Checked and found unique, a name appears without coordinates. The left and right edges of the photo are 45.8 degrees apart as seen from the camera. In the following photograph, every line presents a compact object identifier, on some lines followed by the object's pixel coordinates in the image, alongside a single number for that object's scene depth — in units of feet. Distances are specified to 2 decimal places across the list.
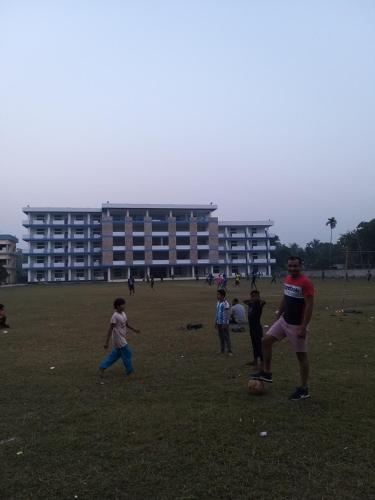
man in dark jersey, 20.38
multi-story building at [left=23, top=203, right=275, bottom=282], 281.74
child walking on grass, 26.50
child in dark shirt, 28.32
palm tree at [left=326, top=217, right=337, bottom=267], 323.37
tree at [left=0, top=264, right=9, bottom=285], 226.13
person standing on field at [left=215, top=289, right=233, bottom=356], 32.17
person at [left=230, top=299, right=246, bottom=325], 48.75
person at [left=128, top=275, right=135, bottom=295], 118.32
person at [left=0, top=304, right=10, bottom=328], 51.29
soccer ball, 21.31
